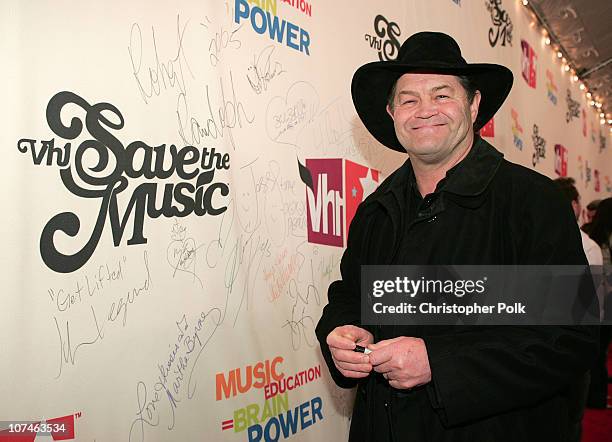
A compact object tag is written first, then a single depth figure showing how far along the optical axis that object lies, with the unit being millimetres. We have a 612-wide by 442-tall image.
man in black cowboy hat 1215
